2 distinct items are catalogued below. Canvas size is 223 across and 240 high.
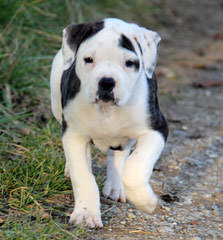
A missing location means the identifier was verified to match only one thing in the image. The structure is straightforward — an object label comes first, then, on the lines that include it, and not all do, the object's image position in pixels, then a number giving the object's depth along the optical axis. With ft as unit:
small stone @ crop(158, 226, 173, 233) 22.45
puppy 21.24
